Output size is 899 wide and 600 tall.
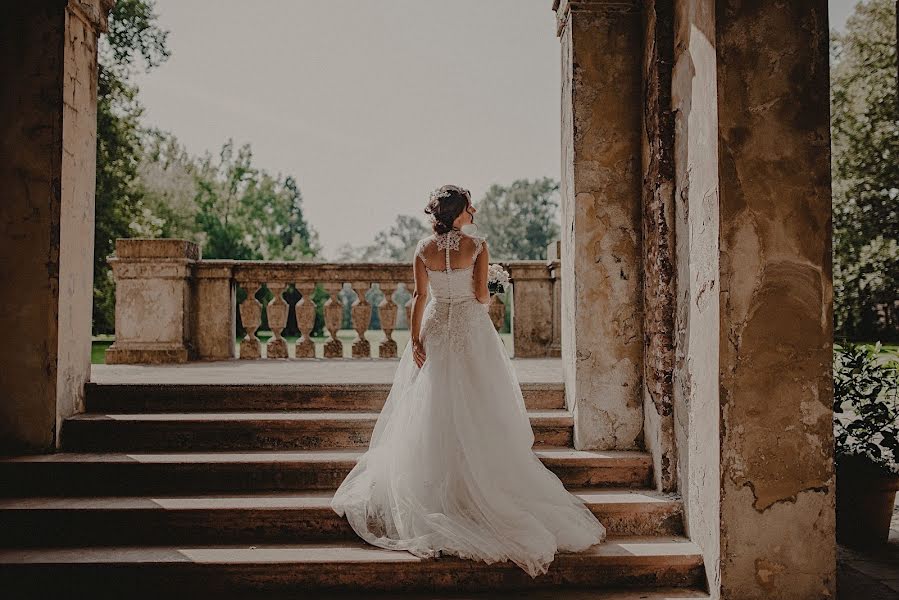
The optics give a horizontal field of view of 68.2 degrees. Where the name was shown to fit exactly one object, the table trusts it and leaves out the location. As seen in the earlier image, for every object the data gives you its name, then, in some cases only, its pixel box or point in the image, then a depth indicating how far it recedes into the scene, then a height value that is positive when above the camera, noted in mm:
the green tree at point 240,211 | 35625 +6358
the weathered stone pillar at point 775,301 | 3582 +105
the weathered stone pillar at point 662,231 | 4398 +596
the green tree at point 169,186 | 31730 +6785
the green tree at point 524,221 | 68812 +10348
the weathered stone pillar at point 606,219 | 4832 +734
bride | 3805 -813
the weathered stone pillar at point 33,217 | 4691 +716
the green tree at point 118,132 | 18953 +5490
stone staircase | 3758 -1185
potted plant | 4543 -956
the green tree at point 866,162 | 18745 +4662
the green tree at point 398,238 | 79688 +9772
